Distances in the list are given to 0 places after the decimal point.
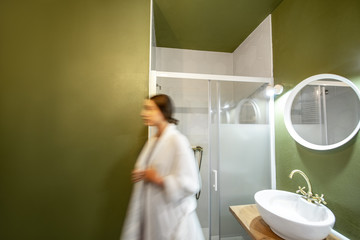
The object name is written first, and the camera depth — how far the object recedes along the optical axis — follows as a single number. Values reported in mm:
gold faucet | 999
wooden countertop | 947
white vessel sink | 791
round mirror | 932
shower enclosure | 1483
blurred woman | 756
